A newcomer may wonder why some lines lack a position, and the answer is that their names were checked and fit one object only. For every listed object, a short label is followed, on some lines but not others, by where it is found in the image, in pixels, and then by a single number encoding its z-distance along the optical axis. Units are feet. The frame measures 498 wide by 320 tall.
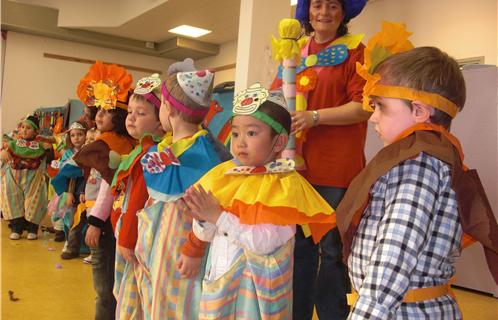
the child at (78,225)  12.79
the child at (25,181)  18.06
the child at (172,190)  5.59
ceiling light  26.94
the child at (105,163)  7.28
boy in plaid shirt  3.11
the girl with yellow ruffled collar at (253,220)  4.51
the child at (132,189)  6.16
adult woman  5.42
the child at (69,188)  14.70
